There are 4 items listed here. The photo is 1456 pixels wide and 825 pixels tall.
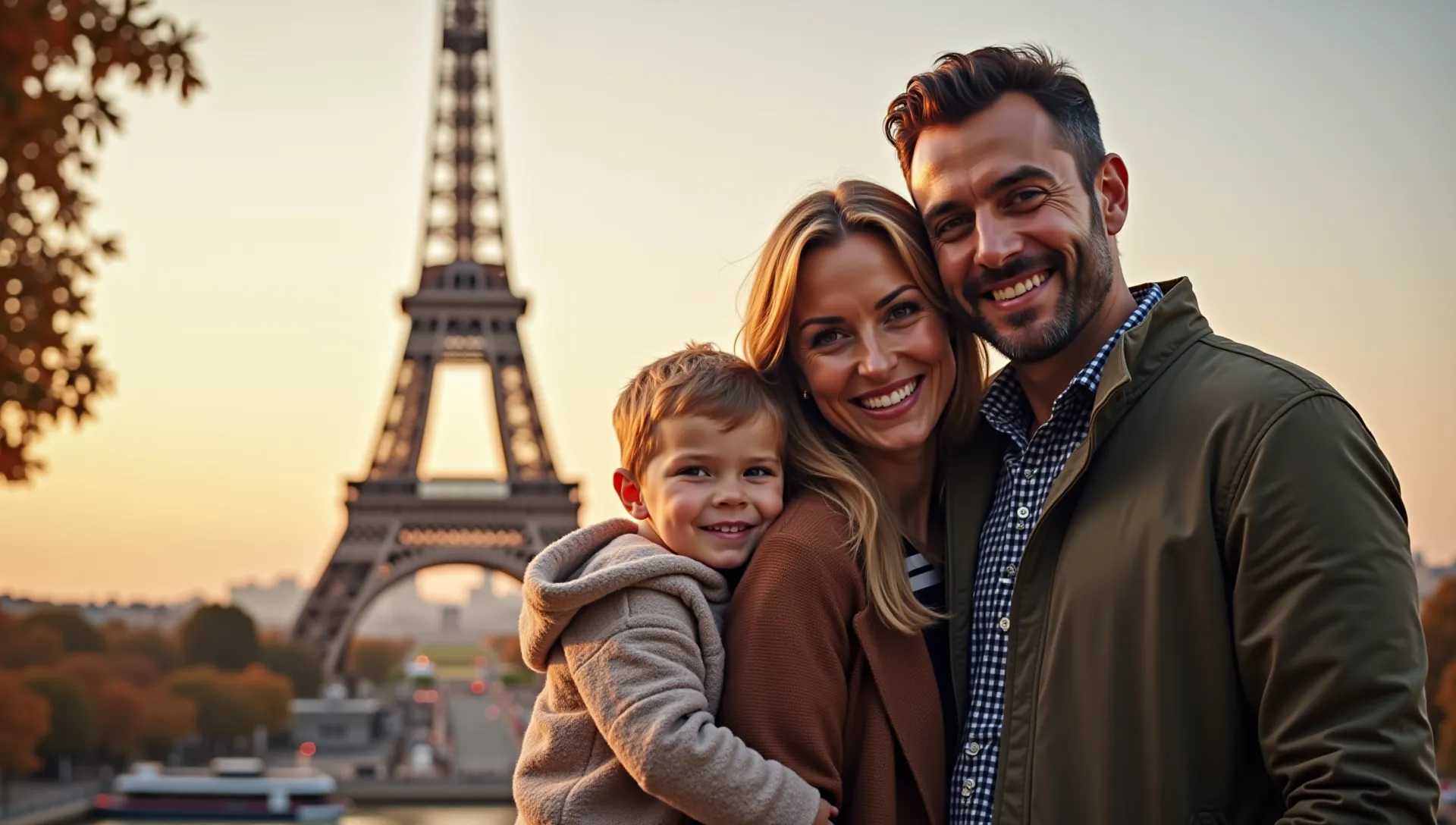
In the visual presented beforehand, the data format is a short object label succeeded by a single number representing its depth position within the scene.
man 2.81
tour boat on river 33.44
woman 3.38
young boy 3.25
